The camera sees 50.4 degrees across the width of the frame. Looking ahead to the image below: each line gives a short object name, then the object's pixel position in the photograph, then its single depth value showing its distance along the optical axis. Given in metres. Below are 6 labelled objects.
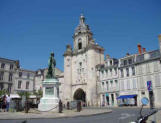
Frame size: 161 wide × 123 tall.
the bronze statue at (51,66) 19.10
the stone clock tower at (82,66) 46.34
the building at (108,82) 41.32
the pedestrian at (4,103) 18.03
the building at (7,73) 46.75
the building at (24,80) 50.63
